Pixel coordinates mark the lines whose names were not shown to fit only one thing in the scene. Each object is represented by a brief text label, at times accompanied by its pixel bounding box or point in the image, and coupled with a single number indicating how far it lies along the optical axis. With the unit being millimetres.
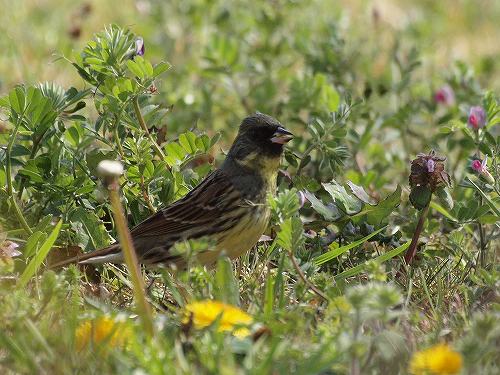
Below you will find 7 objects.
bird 7266
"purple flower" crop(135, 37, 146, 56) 7739
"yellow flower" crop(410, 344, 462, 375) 4383
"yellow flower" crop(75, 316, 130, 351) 5070
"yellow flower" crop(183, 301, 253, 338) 5125
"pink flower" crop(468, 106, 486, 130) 7443
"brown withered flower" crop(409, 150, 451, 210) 6738
